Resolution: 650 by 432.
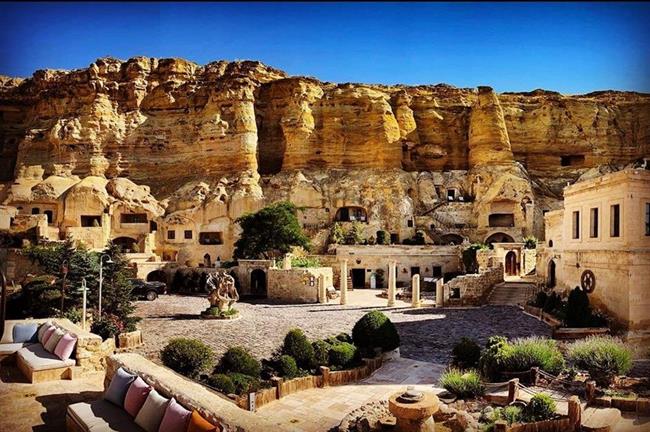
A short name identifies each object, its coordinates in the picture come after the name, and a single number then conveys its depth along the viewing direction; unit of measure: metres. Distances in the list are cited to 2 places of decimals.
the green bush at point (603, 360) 11.29
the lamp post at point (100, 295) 16.52
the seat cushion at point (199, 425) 6.06
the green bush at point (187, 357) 12.05
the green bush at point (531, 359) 12.00
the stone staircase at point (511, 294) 25.33
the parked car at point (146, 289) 26.89
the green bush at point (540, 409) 9.30
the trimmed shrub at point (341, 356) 13.41
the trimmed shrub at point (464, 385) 11.05
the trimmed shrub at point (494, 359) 12.14
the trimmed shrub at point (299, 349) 13.02
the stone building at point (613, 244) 16.22
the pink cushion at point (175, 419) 6.30
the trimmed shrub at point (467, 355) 13.17
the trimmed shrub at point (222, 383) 10.80
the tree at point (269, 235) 33.81
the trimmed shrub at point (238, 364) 12.01
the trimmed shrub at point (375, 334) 14.59
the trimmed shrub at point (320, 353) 13.23
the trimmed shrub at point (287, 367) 12.16
